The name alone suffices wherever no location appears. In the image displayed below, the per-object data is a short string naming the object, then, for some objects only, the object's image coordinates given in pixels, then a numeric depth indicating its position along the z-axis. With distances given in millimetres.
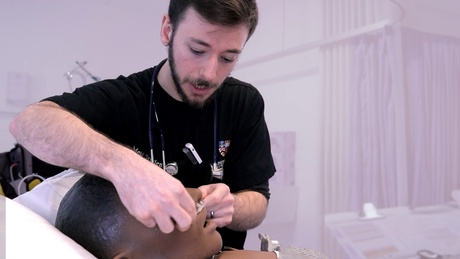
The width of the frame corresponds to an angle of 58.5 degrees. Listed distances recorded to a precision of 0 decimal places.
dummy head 633
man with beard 1027
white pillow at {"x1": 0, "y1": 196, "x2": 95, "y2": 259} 581
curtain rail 1912
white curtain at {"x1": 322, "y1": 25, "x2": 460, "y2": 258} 1699
